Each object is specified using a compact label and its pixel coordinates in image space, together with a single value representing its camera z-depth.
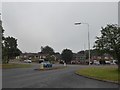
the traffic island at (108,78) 7.64
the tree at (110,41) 12.19
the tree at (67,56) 42.72
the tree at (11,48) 26.65
